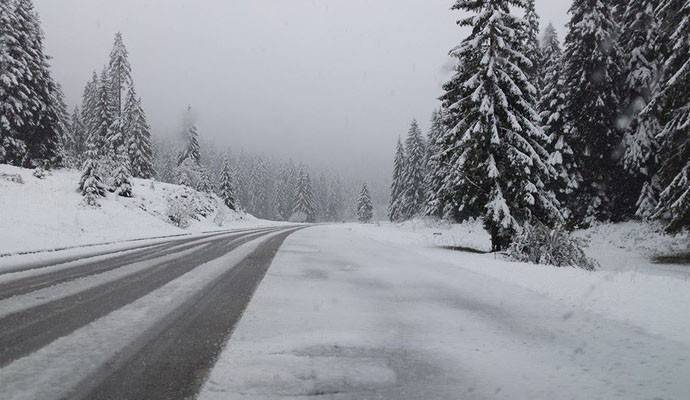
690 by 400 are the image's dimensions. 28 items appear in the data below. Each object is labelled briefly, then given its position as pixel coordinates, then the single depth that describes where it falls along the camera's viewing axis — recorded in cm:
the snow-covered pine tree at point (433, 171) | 3759
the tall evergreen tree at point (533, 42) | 2621
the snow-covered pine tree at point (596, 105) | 2266
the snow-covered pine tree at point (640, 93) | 1997
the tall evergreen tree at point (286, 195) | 10362
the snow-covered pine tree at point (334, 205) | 11938
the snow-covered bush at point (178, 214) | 2758
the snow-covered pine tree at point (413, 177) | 5353
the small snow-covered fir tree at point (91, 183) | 2064
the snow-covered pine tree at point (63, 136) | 3466
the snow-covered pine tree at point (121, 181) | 2652
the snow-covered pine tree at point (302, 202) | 9200
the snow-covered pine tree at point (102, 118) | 4525
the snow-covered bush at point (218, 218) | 3611
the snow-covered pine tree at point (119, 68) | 4456
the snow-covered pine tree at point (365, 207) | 8046
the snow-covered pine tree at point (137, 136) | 5053
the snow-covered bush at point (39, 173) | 2161
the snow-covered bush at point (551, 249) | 1112
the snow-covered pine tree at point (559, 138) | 2398
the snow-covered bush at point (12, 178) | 1884
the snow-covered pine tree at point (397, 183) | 5869
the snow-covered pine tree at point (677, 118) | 1354
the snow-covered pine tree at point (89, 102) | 5409
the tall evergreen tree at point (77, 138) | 5351
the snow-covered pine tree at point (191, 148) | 5988
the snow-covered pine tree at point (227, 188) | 6158
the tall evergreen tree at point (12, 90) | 2844
